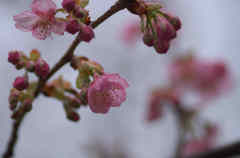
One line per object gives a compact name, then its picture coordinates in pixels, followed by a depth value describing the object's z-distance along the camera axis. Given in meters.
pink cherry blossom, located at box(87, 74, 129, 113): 0.53
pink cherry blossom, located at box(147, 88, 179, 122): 2.38
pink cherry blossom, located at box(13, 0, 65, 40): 0.53
